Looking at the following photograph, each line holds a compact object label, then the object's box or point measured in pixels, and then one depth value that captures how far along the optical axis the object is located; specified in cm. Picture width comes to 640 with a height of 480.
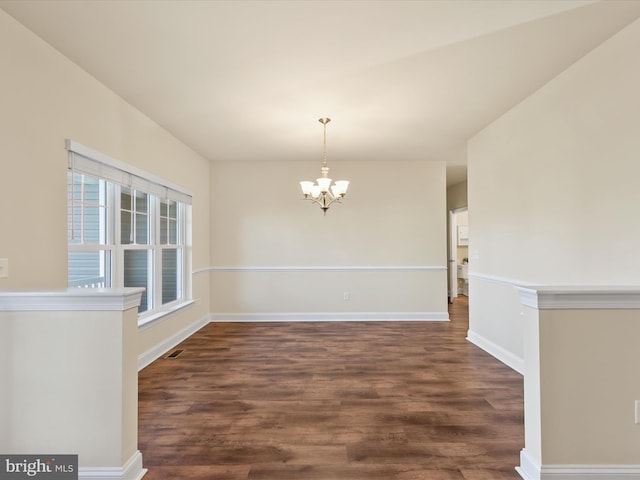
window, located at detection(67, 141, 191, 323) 279
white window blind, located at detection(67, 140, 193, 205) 259
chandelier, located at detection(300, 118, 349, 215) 365
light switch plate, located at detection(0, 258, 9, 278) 197
